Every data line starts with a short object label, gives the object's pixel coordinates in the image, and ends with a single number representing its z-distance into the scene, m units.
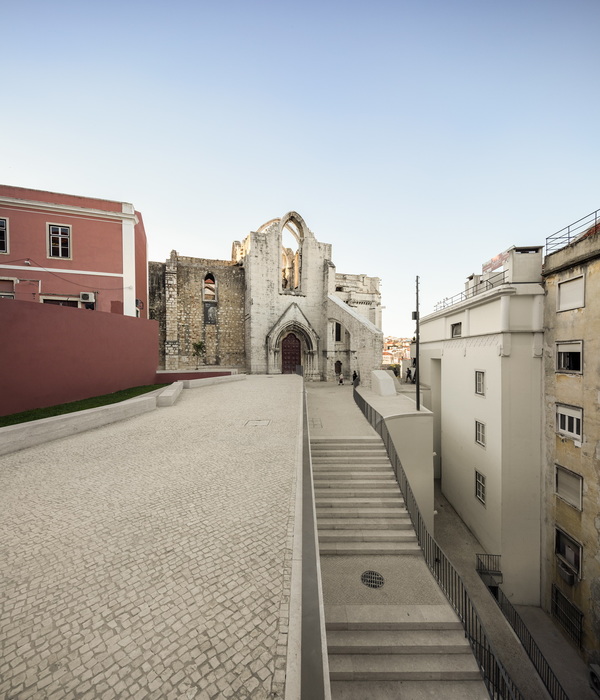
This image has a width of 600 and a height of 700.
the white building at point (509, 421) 10.30
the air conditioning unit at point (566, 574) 8.93
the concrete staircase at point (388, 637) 4.61
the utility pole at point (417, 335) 11.66
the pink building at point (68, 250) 12.41
